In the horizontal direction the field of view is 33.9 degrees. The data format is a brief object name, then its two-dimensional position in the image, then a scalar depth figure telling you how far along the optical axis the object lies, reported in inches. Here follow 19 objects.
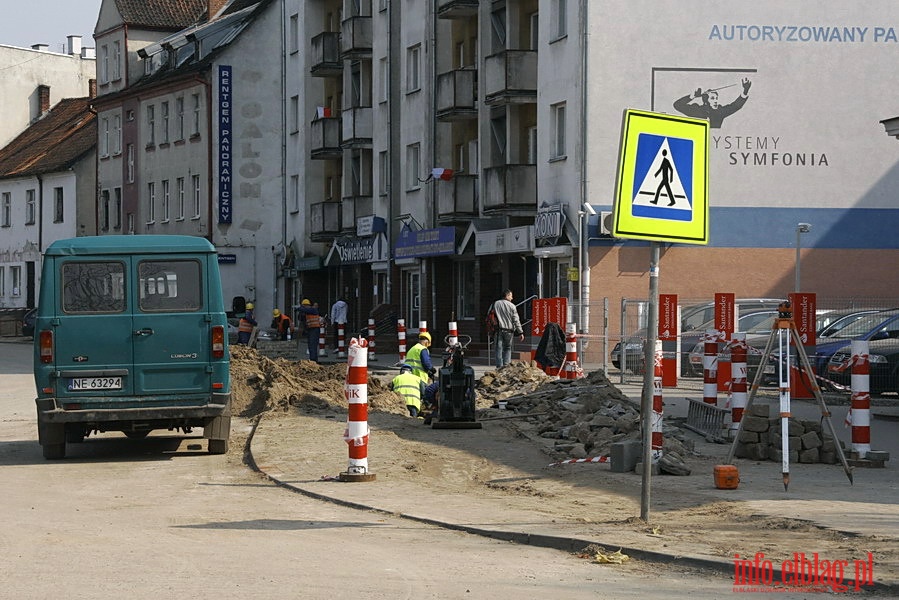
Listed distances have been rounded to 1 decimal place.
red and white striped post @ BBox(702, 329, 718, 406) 812.0
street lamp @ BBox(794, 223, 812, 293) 1454.5
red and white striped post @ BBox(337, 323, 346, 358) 1708.9
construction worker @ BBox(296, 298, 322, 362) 1567.4
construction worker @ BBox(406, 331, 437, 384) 853.8
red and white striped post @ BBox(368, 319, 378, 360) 1665.6
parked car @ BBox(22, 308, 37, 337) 2581.2
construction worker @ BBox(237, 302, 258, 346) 1567.4
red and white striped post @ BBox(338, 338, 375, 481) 526.9
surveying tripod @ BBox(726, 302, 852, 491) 474.3
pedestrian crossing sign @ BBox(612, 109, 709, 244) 400.2
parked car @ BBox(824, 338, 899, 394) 1001.5
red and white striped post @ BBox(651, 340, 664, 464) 539.8
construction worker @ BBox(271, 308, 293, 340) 1800.0
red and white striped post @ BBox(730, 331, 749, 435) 668.1
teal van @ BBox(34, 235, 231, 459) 610.9
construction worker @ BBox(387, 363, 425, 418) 824.3
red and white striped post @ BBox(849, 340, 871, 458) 584.1
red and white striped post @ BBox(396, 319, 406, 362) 1440.7
